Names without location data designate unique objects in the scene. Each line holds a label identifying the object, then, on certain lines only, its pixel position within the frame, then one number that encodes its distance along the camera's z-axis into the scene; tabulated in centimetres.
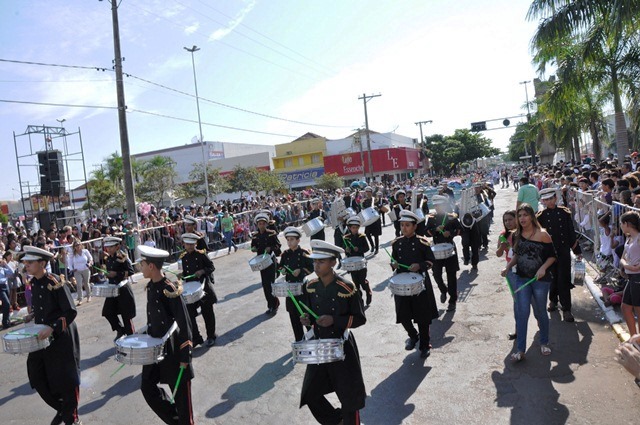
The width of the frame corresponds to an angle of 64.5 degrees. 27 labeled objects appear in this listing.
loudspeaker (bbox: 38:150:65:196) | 2031
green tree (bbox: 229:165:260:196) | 4638
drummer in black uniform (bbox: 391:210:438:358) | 691
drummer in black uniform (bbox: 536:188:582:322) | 760
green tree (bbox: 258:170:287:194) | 4688
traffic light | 4106
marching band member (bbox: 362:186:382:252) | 1568
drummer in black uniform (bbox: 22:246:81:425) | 551
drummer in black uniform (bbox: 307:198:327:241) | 1827
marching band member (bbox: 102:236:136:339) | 858
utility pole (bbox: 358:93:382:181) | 4518
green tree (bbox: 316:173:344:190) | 4747
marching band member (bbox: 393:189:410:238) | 1436
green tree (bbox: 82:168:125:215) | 3512
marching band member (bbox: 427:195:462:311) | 910
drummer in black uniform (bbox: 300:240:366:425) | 457
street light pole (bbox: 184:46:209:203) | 3500
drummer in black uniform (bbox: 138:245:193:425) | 491
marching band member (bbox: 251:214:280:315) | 998
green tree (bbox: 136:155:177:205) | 3822
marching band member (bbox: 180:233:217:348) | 834
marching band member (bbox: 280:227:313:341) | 819
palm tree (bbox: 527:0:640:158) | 1273
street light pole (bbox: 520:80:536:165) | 4424
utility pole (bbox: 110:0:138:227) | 1742
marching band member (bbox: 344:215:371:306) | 935
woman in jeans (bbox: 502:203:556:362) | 623
